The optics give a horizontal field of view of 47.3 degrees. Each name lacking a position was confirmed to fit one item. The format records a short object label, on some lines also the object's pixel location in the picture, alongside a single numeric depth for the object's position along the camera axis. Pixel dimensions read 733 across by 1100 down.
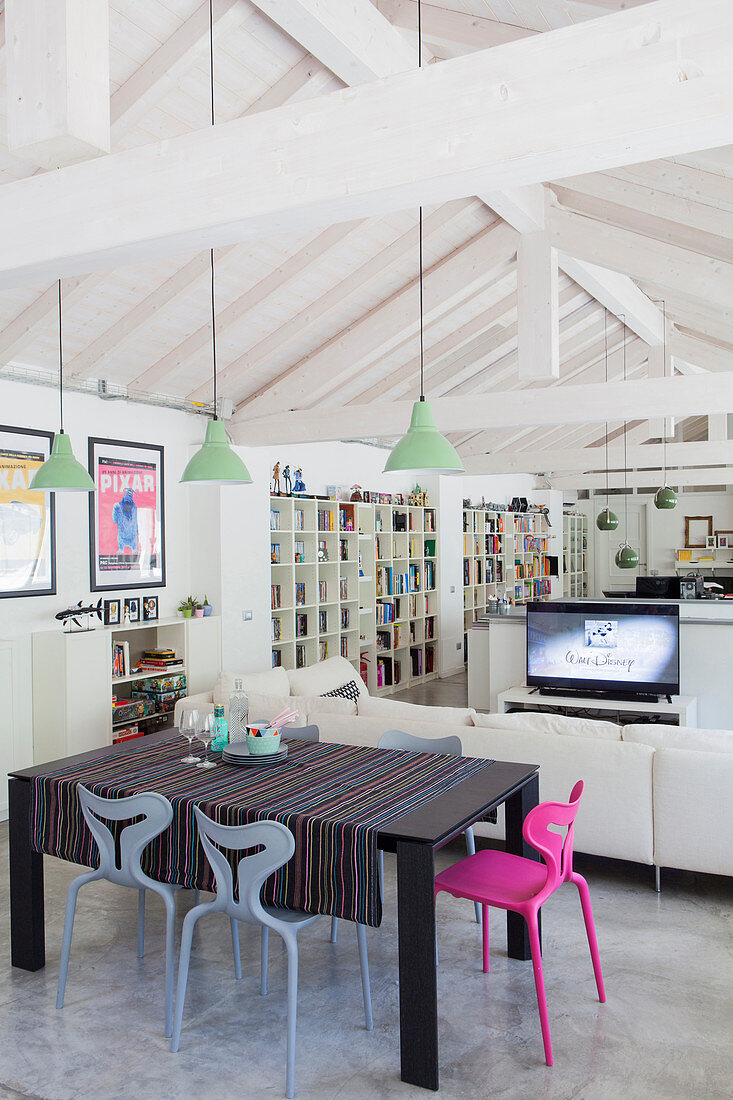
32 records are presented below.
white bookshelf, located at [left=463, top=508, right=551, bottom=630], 11.27
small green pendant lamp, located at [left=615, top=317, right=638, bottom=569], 8.80
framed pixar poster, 6.10
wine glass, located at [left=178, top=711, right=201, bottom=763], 3.48
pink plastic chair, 2.68
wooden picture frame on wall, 14.86
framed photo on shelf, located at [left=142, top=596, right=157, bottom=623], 6.41
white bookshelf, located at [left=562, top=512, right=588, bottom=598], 15.20
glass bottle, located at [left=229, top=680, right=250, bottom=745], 3.62
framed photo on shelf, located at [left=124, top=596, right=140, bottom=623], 6.24
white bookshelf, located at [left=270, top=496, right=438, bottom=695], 7.95
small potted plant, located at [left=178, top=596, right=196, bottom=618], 6.66
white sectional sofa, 3.74
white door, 15.46
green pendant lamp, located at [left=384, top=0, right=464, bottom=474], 3.56
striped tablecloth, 2.63
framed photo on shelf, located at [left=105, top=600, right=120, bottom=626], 6.03
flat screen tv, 6.14
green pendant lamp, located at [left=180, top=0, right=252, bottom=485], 3.94
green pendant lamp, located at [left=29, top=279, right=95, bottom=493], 4.03
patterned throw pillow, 6.31
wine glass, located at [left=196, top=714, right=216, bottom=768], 3.49
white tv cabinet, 6.01
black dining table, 2.51
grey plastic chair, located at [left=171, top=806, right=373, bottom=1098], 2.56
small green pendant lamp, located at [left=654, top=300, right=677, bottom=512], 9.32
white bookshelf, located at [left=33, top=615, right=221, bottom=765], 5.37
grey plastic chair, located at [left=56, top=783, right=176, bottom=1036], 2.85
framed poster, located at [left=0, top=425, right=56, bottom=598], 5.36
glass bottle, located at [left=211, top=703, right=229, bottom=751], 3.62
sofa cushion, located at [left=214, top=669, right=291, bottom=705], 5.24
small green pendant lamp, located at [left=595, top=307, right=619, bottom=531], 9.86
